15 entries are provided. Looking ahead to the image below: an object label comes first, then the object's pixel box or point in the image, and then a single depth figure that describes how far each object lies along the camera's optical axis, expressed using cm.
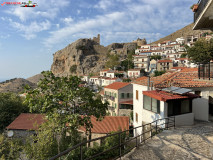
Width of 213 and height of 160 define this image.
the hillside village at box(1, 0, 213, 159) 1136
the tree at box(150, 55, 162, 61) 7289
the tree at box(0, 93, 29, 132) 2760
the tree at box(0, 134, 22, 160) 1552
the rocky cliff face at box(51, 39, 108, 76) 10581
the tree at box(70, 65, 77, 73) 10800
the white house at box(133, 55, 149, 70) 7362
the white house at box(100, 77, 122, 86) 5750
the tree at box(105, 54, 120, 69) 8250
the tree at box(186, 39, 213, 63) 2897
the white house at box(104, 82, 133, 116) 3441
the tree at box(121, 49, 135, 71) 7681
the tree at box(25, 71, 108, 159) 988
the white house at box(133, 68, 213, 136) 1139
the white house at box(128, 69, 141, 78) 6469
